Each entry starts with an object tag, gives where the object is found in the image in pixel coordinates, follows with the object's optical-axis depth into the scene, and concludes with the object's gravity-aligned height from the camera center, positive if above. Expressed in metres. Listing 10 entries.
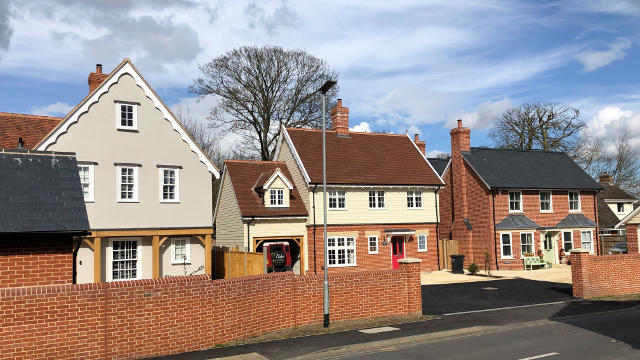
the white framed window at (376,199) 33.09 +1.67
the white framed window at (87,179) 23.16 +2.43
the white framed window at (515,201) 35.09 +1.42
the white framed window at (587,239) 36.62 -1.36
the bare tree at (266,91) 42.59 +11.51
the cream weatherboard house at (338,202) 30.41 +1.56
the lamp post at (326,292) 15.79 -2.02
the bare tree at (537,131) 54.56 +9.69
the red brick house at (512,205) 34.25 +1.16
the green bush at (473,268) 31.95 -2.81
